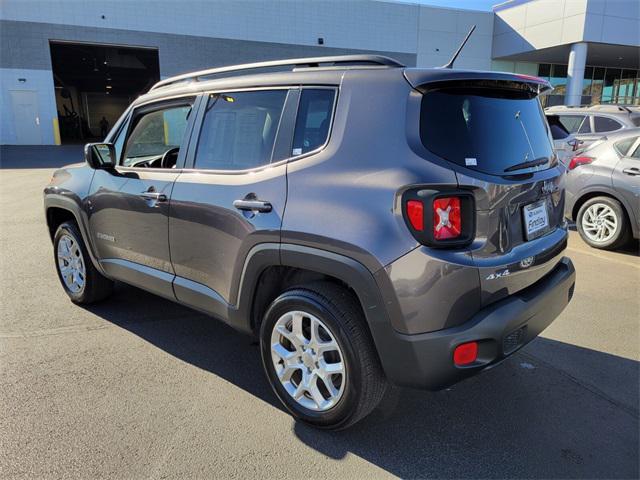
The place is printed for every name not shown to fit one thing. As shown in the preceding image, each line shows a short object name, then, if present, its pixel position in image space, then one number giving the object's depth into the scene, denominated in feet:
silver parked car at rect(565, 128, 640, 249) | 19.90
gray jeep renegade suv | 7.23
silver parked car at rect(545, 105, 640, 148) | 25.36
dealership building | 82.38
